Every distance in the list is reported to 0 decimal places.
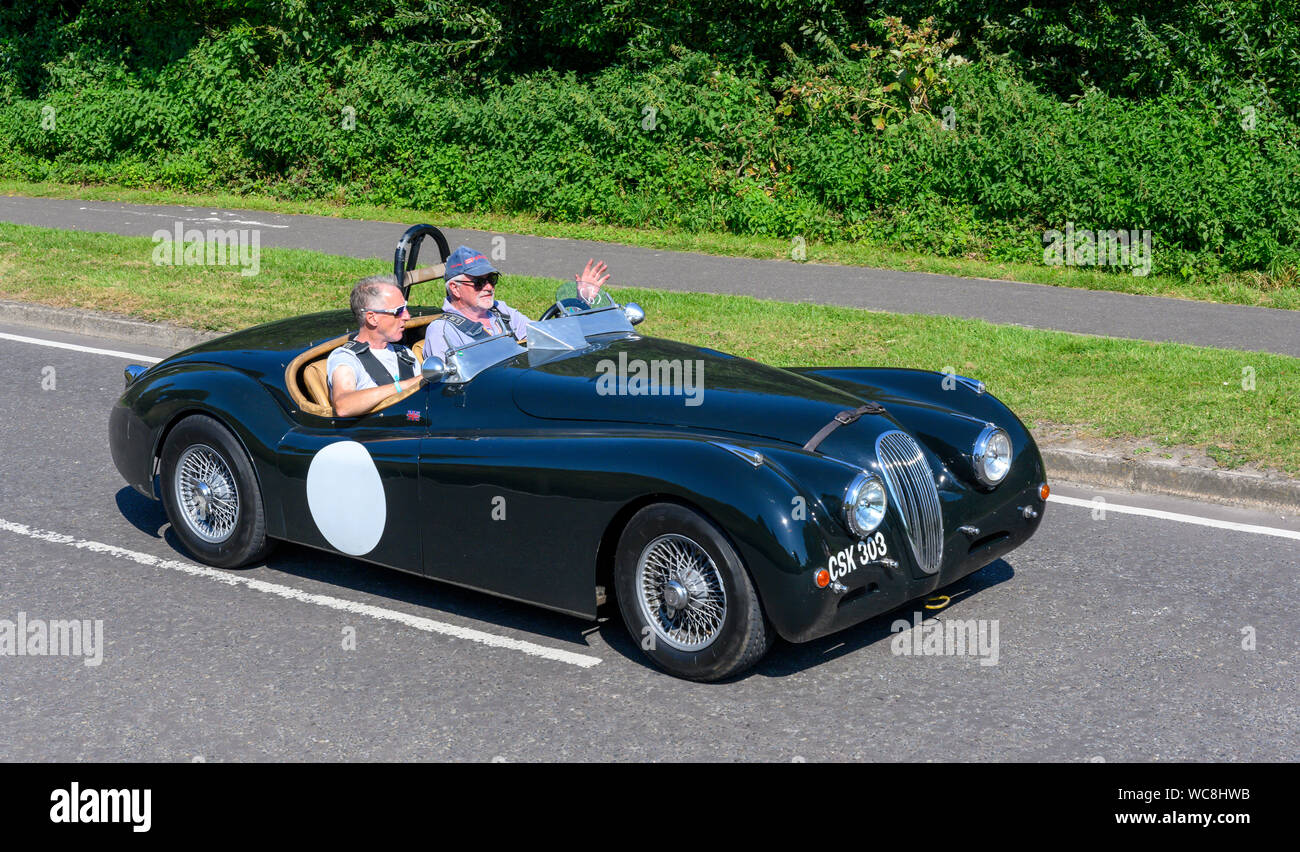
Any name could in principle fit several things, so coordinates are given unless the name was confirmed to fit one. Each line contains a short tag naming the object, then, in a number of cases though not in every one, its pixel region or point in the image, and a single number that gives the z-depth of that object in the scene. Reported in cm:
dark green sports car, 511
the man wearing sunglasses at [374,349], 643
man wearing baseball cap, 671
